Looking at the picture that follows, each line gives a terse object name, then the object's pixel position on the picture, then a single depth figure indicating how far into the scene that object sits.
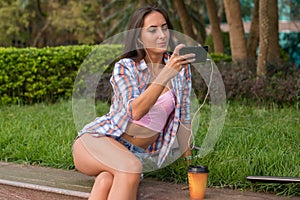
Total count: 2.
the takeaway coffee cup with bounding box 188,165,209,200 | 2.91
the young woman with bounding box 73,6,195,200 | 2.87
